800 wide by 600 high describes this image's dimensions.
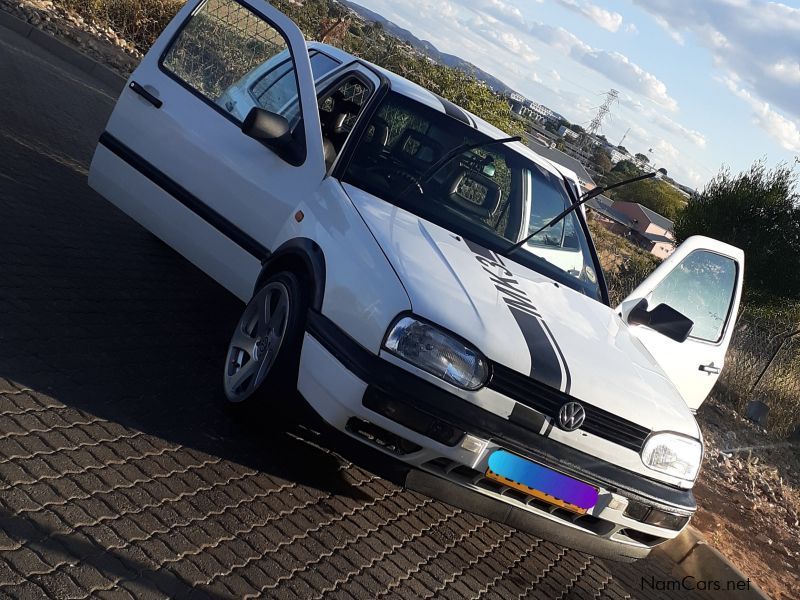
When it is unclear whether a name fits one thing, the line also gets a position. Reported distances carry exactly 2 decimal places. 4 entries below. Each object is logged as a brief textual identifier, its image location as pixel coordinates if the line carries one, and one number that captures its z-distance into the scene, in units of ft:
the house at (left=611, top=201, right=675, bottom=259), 237.45
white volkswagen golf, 11.84
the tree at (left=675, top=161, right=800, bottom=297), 63.26
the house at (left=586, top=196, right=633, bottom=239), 228.24
